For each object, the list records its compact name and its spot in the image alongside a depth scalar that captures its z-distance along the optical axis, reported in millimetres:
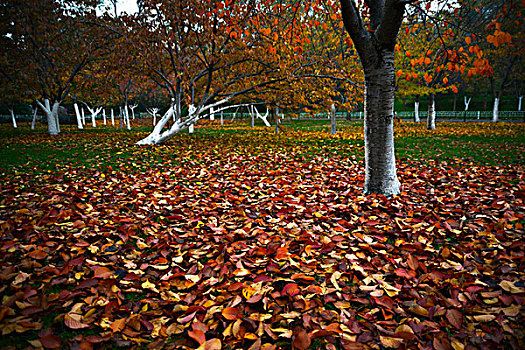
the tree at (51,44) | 13562
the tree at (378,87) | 3973
